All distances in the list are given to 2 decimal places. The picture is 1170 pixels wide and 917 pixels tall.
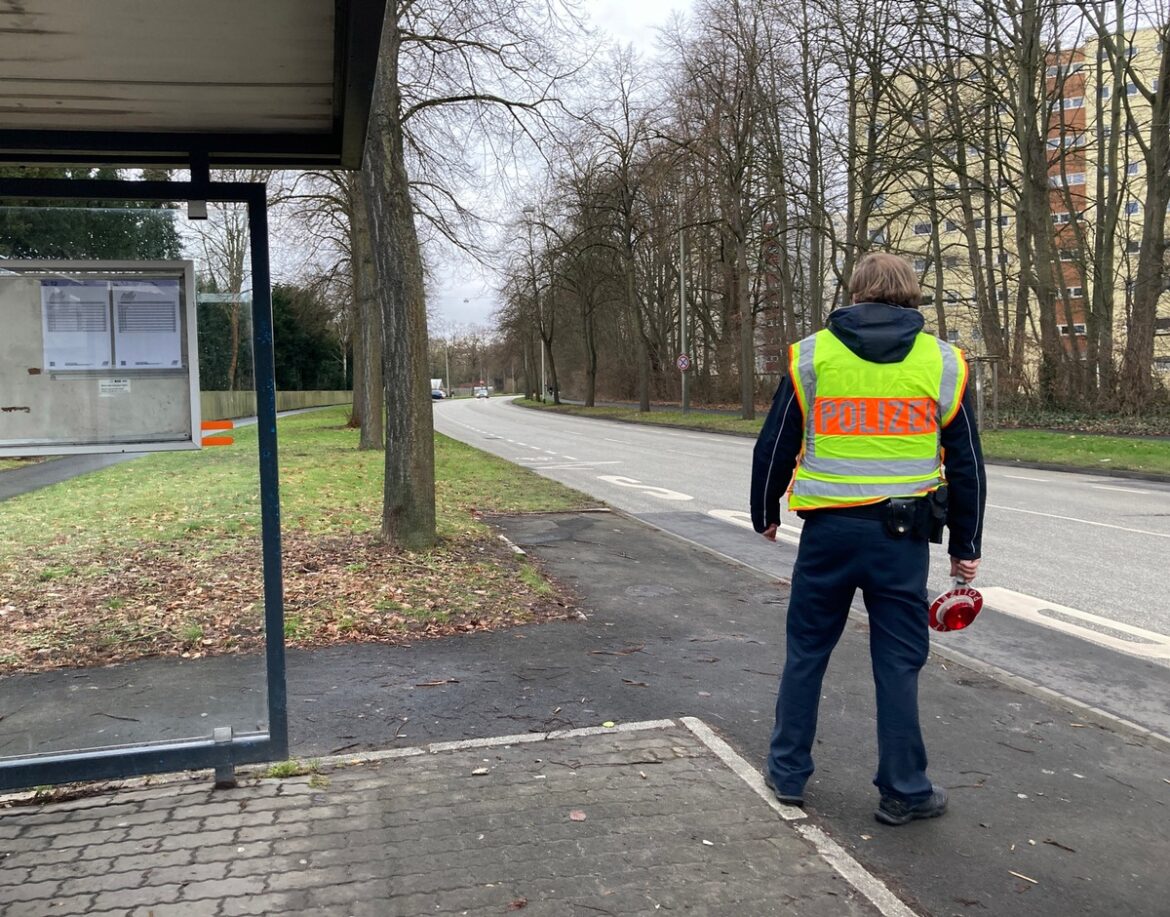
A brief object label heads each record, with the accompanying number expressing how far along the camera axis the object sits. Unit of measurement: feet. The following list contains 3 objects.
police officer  11.09
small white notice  12.35
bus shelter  11.27
